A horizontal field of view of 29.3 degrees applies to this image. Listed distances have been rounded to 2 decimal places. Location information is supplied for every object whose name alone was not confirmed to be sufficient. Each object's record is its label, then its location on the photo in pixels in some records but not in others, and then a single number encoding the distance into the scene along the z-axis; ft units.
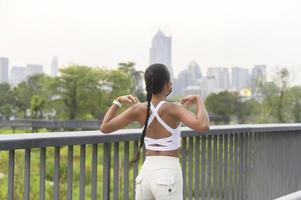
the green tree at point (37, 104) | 119.96
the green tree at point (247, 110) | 117.21
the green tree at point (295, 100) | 107.96
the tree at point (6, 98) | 124.57
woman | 8.98
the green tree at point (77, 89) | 114.93
